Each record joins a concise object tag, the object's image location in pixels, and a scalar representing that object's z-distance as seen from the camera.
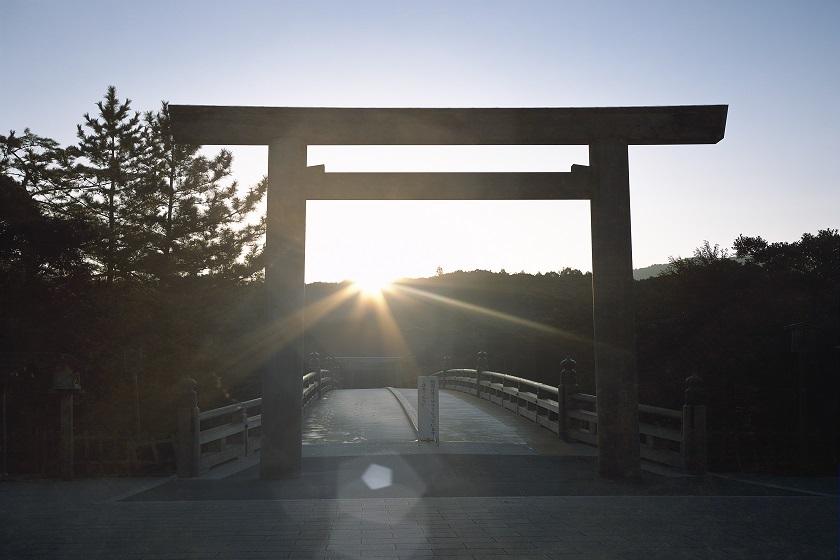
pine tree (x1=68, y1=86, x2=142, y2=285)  30.58
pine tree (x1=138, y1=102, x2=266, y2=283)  32.31
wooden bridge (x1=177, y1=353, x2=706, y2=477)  10.88
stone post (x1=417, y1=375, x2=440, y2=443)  14.28
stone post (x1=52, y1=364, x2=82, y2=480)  10.94
